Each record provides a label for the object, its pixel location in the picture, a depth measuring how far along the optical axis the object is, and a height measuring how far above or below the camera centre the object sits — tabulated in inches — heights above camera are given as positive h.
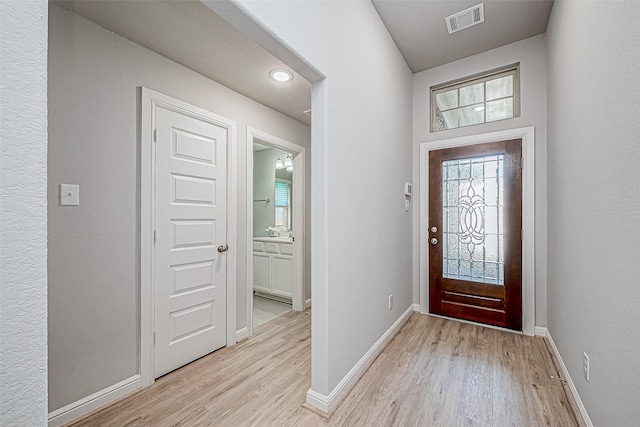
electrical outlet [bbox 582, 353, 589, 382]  59.2 -32.0
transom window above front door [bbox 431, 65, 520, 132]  113.5 +48.7
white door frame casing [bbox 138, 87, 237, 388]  78.7 -1.3
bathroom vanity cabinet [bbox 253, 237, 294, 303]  150.6 -29.4
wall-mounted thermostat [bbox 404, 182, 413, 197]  121.0 +10.9
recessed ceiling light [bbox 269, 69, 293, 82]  94.7 +47.4
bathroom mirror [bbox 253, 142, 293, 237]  197.9 +16.9
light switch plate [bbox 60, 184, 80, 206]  64.8 +4.6
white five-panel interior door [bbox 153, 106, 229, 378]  83.9 -7.6
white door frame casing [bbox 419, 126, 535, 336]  105.8 -2.3
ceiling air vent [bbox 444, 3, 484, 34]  91.1 +65.5
